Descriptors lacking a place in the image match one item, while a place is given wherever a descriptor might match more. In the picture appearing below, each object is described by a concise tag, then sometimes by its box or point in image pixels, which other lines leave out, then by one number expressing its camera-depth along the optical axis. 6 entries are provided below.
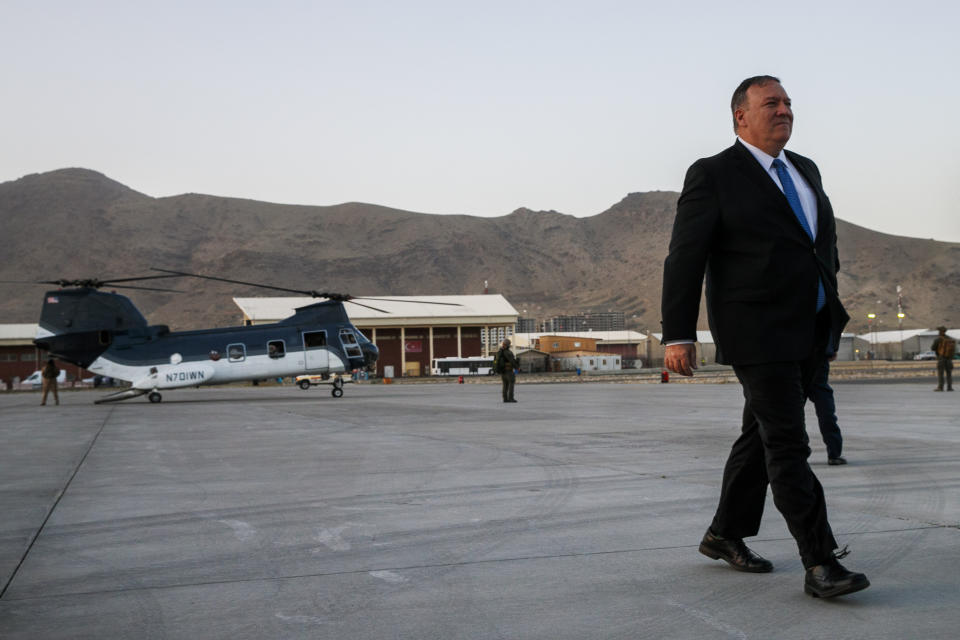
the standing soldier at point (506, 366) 24.45
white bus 75.88
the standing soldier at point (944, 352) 24.56
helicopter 28.80
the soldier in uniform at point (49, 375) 29.90
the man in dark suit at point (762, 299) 3.98
